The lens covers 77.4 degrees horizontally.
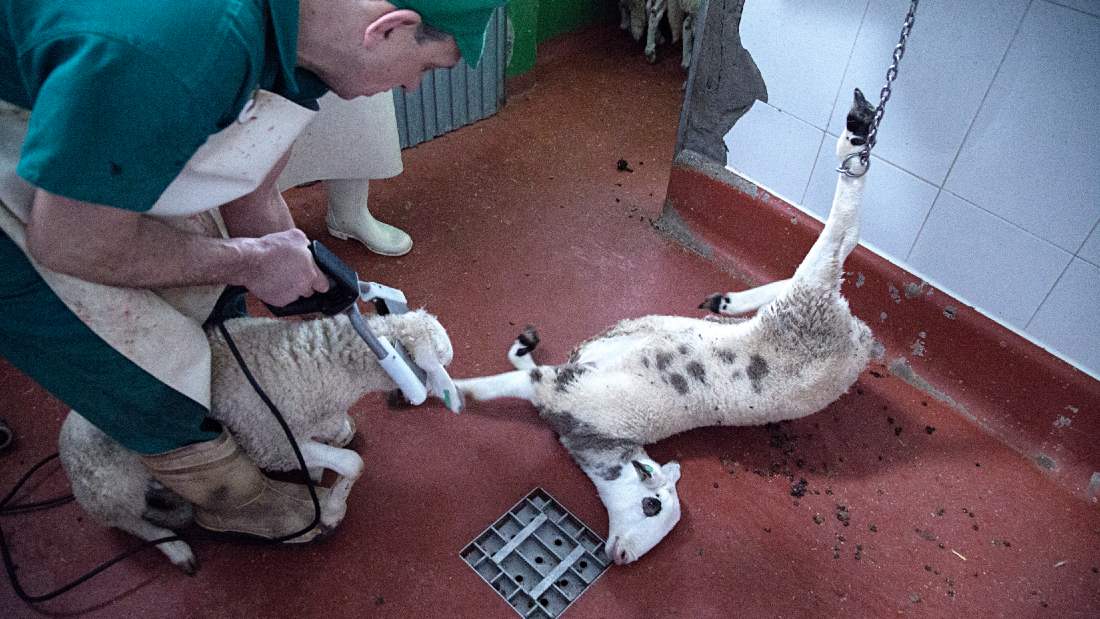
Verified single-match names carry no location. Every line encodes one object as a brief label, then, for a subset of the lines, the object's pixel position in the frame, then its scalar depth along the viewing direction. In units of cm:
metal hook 190
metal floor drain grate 171
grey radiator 316
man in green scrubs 89
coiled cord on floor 152
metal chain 158
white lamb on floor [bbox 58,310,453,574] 156
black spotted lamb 187
